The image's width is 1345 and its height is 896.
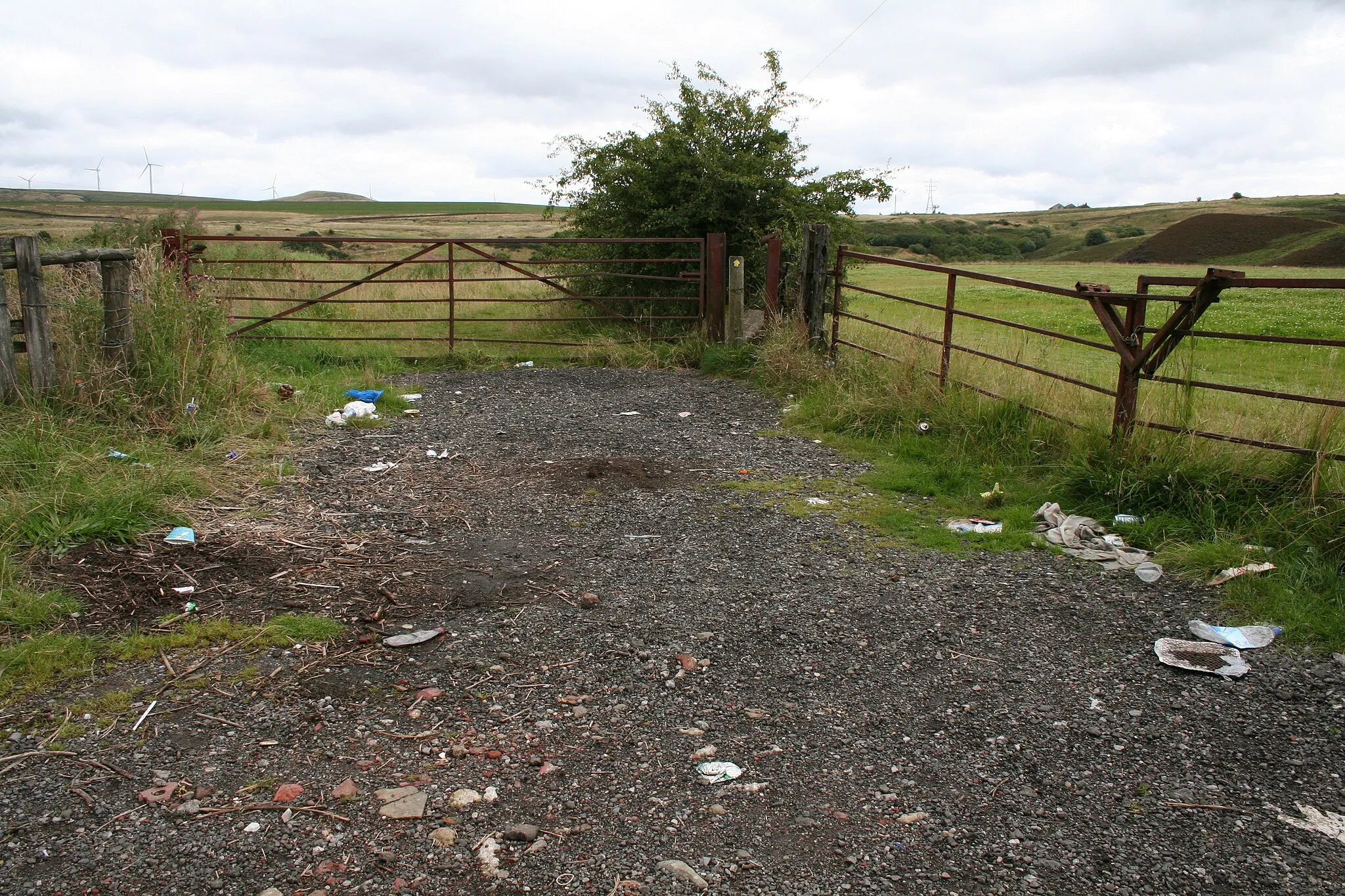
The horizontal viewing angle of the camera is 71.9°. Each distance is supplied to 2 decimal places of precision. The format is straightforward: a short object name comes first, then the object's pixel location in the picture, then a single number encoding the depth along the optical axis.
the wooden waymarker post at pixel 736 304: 11.61
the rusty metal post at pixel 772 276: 11.01
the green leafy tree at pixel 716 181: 12.73
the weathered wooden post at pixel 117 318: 6.86
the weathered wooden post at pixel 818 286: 10.07
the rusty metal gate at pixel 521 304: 11.63
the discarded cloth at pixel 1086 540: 4.85
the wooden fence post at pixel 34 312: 6.33
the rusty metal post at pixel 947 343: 7.71
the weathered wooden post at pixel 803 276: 10.19
